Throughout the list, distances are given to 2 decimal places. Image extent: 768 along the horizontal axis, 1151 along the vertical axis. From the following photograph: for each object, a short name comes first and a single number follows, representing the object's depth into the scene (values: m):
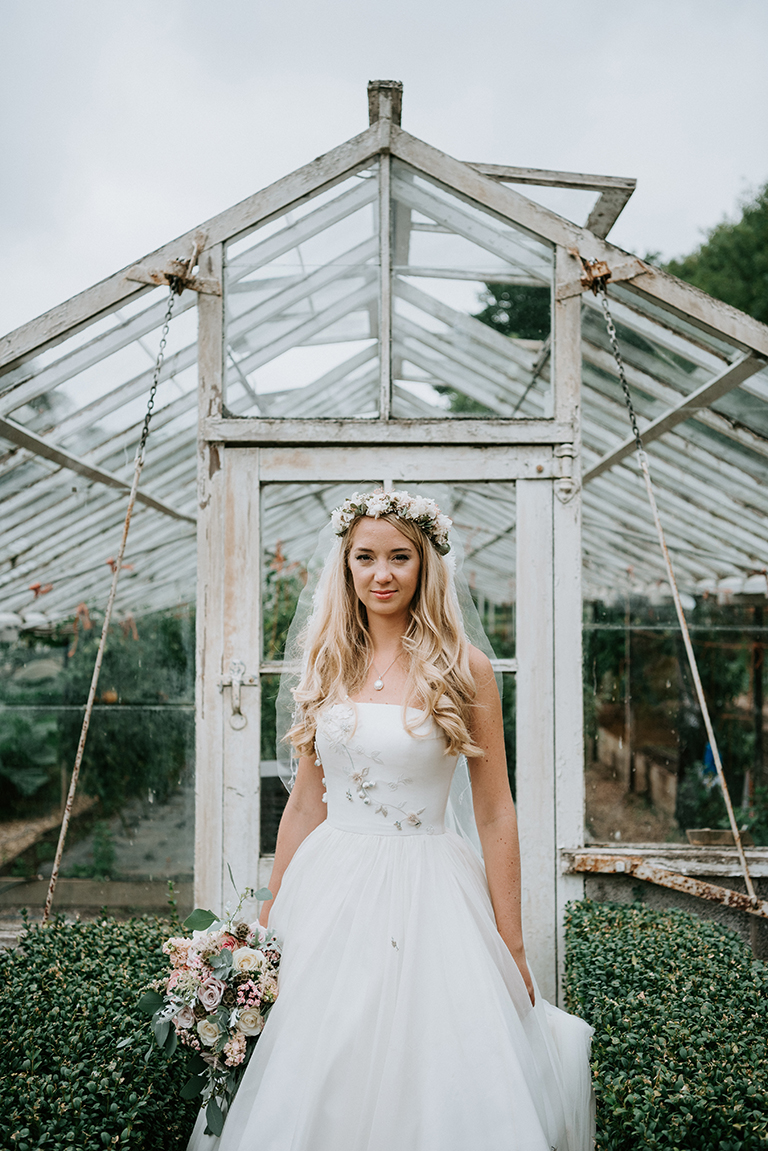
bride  1.65
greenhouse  2.96
